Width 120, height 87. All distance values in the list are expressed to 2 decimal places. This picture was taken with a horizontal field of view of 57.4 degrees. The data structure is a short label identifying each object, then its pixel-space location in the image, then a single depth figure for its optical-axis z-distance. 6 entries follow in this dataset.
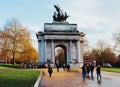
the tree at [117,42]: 32.83
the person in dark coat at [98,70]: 11.76
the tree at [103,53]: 39.84
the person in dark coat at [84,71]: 12.53
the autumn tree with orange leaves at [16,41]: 28.15
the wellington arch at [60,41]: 25.62
